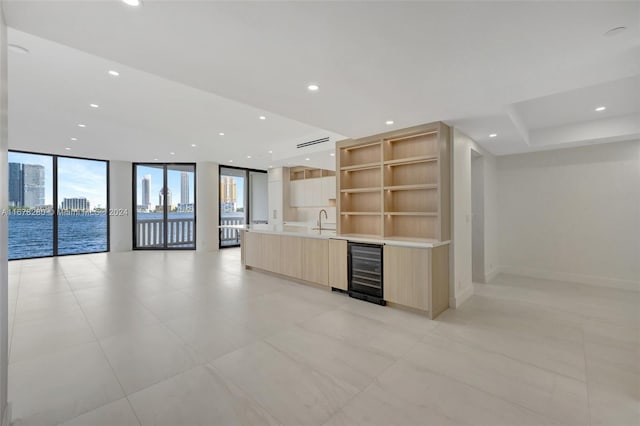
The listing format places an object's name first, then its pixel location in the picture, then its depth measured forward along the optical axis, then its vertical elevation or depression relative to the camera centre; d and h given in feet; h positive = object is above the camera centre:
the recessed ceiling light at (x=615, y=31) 5.71 +3.90
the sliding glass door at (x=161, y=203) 29.63 +1.43
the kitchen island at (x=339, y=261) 11.19 -2.47
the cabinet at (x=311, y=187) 27.66 +2.95
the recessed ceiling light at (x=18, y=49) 7.97 +5.08
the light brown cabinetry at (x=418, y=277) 11.00 -2.75
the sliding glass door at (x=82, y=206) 25.04 +1.07
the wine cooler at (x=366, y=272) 12.59 -2.82
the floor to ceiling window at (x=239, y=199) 32.32 +1.96
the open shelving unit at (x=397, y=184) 12.14 +1.52
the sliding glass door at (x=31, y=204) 23.00 +1.16
